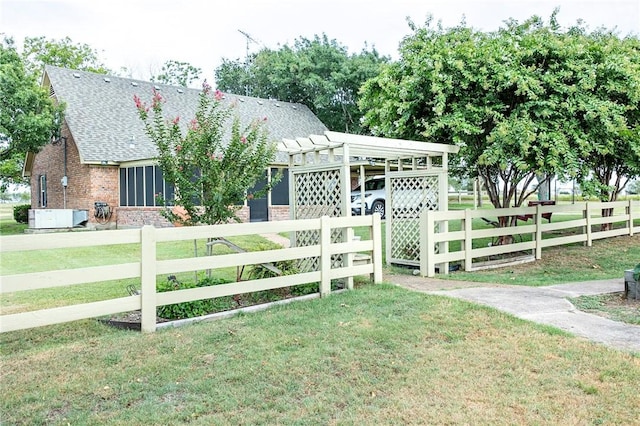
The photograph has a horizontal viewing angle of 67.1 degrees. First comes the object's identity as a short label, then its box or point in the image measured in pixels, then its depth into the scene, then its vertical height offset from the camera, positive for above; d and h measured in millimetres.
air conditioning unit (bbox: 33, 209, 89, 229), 16844 -484
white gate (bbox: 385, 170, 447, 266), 8836 -85
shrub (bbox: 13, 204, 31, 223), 22188 -384
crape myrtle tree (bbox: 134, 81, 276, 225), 6168 +497
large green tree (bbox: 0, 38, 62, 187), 16594 +3332
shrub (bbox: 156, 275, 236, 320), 5199 -1152
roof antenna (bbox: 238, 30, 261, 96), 31403 +10220
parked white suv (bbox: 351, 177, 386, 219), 18406 +73
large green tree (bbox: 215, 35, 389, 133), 26516 +6994
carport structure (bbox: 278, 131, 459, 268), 6973 +290
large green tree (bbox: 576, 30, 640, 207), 8523 +1700
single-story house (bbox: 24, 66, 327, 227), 17148 +1755
